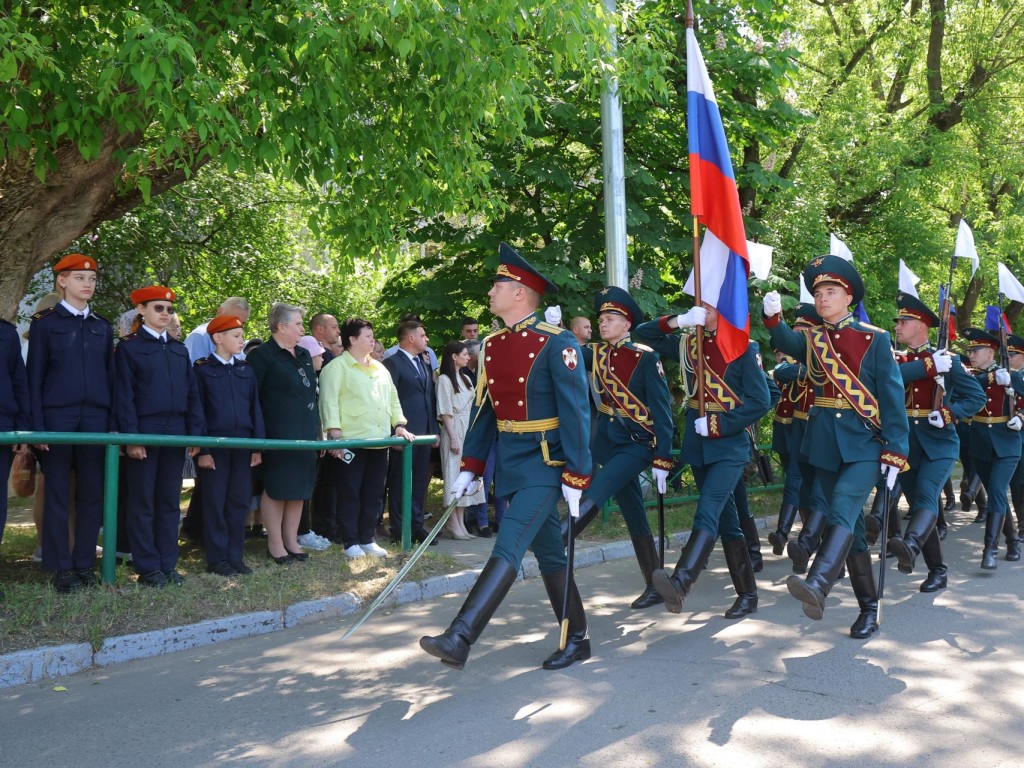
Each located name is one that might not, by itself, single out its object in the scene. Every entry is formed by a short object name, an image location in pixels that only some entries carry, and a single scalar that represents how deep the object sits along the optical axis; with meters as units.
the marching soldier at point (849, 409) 6.42
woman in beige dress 10.09
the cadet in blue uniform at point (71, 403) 6.61
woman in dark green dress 8.13
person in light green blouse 8.59
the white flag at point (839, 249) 8.02
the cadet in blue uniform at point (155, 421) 6.96
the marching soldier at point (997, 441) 9.22
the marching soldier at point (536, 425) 5.58
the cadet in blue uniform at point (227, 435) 7.52
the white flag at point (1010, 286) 10.14
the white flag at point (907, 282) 8.95
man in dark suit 9.59
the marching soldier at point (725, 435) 6.93
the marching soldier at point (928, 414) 7.97
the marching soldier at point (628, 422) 7.12
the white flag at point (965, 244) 8.41
